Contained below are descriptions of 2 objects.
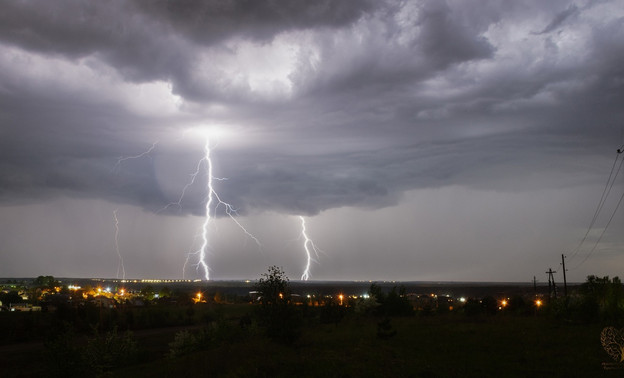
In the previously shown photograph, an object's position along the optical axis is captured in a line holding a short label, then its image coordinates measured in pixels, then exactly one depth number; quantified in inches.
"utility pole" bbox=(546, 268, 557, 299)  2639.8
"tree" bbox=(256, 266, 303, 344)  1154.7
